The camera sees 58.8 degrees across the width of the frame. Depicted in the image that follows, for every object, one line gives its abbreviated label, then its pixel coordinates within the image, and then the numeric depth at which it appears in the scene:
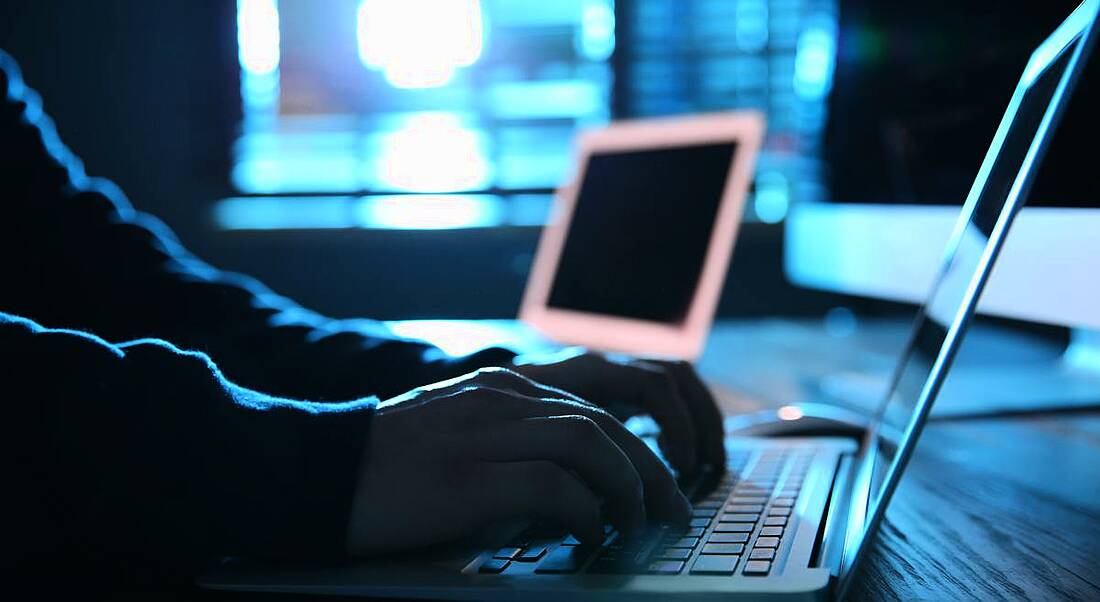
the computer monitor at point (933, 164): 0.78
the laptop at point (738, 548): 0.40
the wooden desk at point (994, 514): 0.46
